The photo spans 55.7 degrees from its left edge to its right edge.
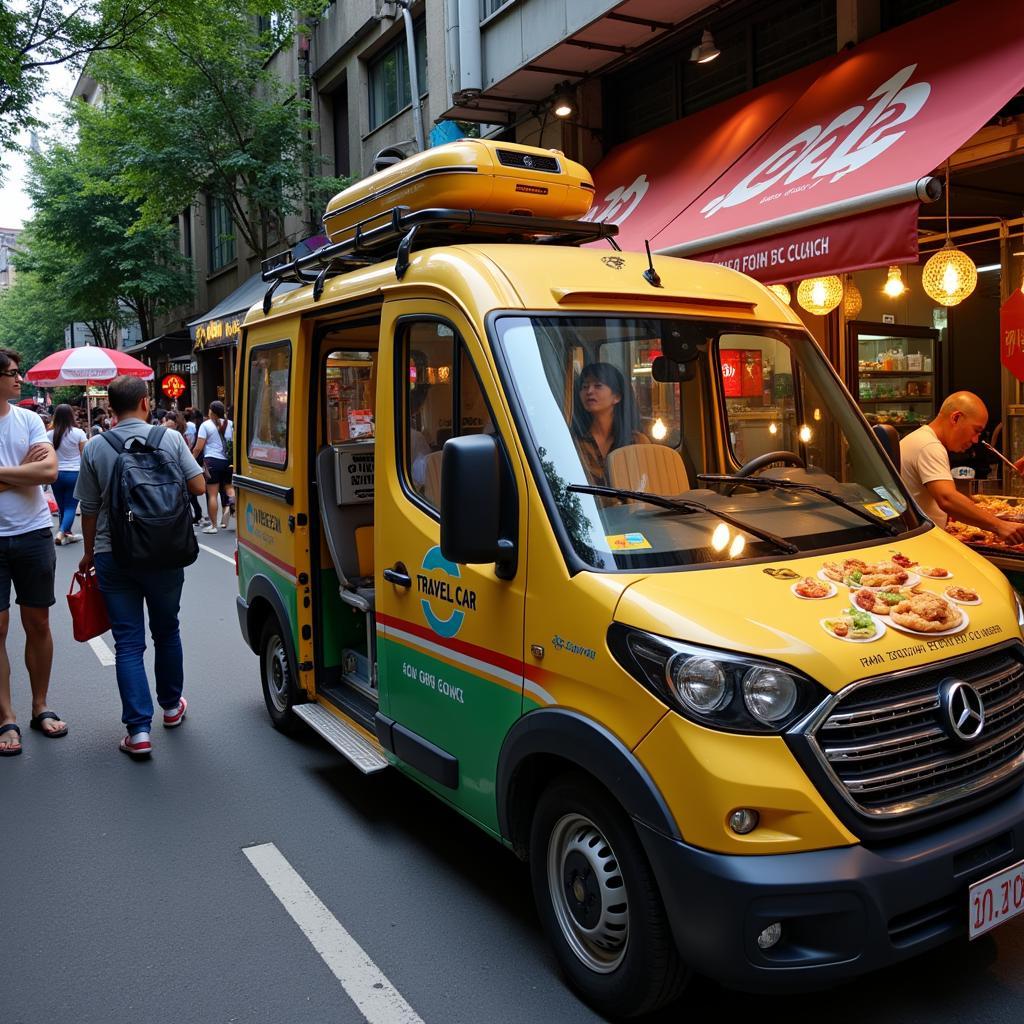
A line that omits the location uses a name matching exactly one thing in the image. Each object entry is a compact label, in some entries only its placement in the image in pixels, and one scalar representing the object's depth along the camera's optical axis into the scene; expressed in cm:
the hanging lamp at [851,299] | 910
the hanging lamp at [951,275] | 744
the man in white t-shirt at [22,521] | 543
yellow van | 260
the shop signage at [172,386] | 2666
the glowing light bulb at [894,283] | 923
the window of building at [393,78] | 1739
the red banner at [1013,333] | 713
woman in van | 332
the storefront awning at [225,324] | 1811
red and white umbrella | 1820
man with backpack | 527
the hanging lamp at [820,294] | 828
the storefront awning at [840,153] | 634
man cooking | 589
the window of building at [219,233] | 2834
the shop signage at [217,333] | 1806
